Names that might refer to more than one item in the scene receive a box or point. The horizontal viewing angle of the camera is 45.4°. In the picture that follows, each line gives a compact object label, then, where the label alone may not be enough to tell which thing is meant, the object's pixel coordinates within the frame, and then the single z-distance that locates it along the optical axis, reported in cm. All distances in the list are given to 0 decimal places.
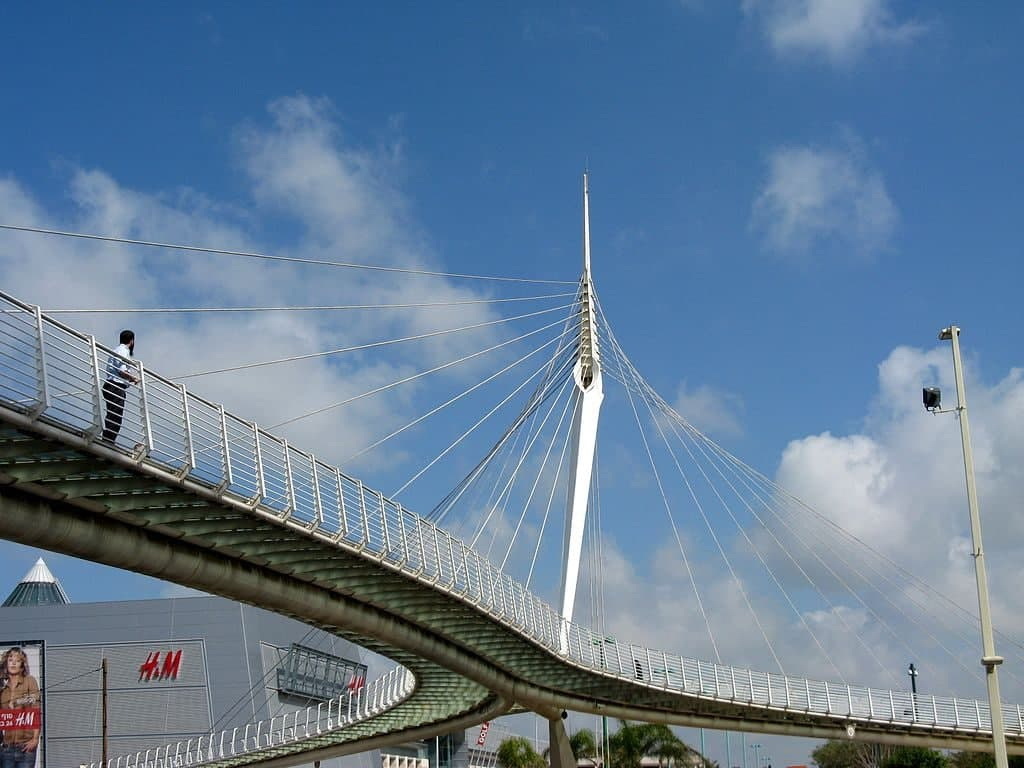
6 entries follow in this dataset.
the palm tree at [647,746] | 8425
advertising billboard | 7144
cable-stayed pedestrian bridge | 1720
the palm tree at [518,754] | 9013
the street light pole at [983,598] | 1716
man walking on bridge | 1681
